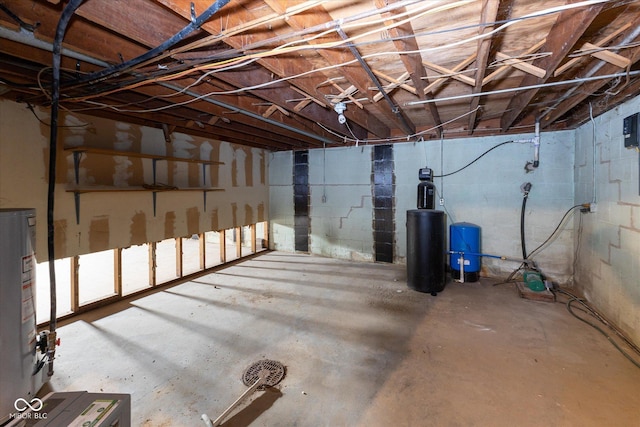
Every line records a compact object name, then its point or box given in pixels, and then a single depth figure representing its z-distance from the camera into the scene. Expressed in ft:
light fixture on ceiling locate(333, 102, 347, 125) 9.17
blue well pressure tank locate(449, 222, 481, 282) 13.08
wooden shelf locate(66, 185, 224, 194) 9.48
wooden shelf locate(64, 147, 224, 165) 9.03
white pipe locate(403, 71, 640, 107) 5.86
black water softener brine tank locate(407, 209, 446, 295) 11.84
